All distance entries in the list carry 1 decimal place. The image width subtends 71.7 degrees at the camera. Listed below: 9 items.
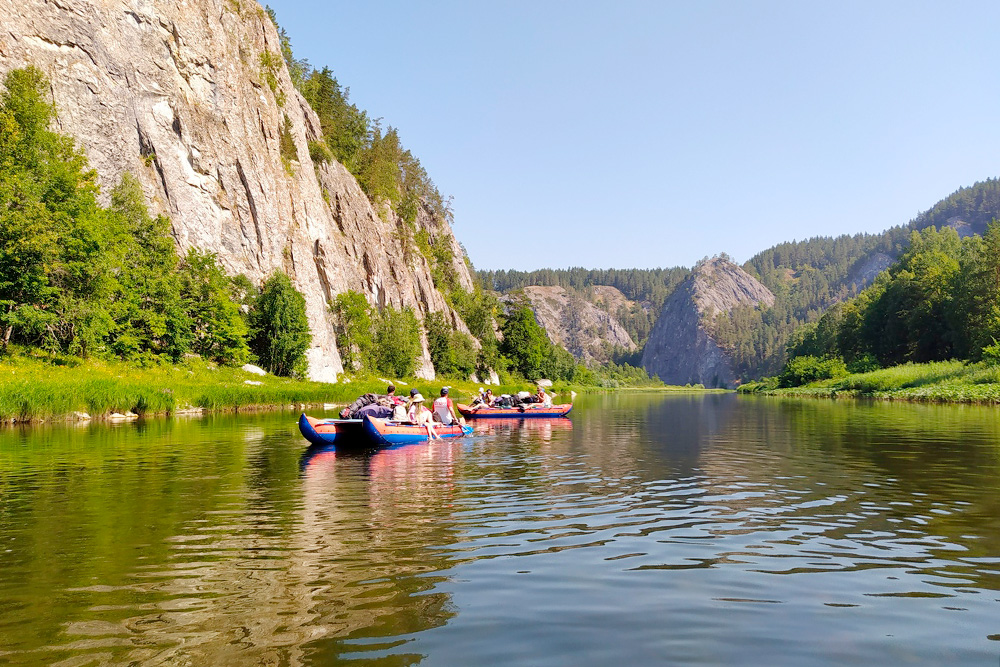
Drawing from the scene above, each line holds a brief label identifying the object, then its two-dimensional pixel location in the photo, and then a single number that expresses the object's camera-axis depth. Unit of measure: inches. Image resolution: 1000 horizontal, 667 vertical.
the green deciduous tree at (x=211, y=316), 2215.8
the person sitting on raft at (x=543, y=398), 1777.6
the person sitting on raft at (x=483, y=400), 1724.2
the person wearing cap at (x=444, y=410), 1193.2
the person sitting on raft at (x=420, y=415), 1122.7
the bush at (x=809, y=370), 4333.2
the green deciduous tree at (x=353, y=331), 3065.9
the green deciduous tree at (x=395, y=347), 3196.4
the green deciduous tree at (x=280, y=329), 2440.9
